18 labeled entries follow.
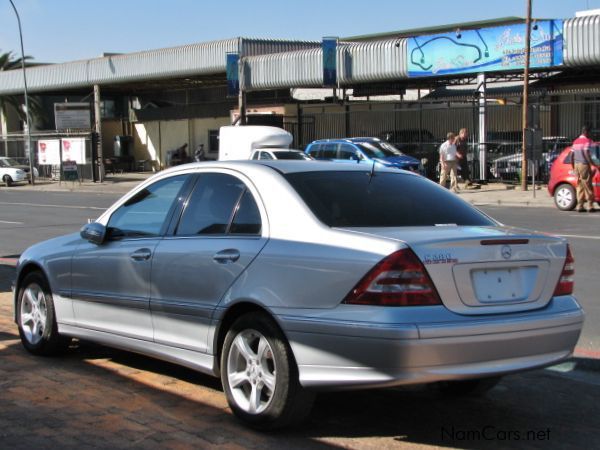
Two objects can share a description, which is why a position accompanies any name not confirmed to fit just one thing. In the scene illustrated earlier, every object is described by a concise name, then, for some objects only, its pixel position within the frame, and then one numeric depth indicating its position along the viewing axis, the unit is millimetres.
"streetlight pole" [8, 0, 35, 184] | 41141
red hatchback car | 18516
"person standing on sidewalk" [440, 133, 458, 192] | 25125
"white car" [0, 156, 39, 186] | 43906
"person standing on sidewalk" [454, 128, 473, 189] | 26441
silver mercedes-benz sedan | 4082
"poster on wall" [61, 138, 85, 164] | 41394
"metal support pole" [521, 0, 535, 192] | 23828
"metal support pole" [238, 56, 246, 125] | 36406
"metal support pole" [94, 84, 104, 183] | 42475
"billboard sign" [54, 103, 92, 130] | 44969
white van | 29750
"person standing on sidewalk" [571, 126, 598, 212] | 18078
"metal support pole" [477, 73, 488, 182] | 28438
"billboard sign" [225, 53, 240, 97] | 36281
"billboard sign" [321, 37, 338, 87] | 32781
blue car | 26891
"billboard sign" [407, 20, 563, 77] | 26750
